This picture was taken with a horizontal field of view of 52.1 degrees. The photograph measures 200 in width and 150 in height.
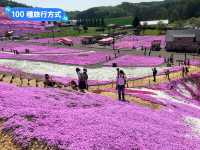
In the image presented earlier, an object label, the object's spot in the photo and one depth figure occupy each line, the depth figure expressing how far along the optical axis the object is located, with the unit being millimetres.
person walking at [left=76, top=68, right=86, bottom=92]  16731
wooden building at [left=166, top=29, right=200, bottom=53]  47538
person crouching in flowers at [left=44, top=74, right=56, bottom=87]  17034
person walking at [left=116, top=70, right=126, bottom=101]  14837
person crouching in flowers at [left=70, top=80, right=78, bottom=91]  17350
